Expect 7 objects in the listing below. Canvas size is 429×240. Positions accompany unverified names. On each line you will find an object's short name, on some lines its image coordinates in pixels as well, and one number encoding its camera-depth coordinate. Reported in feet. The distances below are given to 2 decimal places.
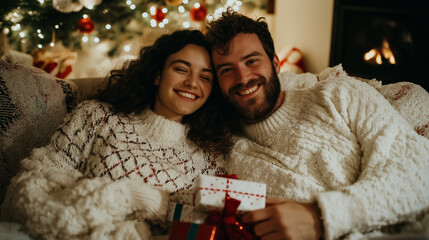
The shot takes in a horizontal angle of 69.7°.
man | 3.17
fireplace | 7.66
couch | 4.14
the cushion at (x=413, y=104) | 4.25
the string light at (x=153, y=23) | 10.08
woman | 3.22
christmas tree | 8.08
